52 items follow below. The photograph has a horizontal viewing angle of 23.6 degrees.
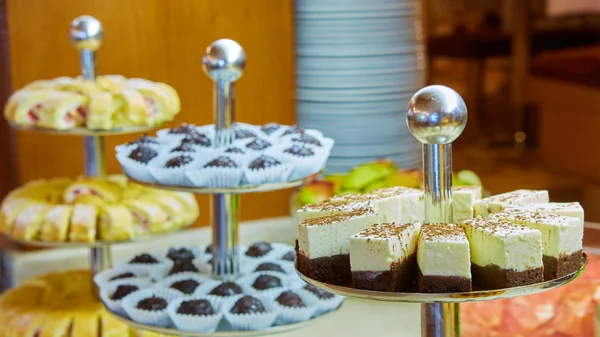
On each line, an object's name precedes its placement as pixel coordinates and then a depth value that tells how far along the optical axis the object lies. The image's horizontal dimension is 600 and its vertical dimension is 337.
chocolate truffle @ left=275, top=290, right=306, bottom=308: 1.36
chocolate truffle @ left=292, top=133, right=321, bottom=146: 1.44
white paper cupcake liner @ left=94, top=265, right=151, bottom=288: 1.47
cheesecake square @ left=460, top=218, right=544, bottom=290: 1.08
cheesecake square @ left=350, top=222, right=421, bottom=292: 1.08
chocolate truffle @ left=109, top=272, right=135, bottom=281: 1.47
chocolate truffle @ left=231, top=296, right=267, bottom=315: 1.34
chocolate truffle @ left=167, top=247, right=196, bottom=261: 1.52
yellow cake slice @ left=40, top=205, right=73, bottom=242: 1.56
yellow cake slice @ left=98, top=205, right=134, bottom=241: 1.57
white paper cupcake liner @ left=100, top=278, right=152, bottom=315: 1.39
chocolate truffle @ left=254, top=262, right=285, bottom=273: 1.47
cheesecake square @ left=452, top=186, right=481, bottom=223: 1.18
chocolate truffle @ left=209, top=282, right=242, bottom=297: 1.38
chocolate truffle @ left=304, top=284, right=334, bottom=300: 1.39
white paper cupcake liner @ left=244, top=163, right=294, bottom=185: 1.35
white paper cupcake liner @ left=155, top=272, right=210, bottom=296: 1.42
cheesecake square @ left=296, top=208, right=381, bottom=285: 1.12
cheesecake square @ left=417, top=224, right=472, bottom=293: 1.08
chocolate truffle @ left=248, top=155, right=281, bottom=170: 1.35
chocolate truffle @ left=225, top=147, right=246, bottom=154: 1.38
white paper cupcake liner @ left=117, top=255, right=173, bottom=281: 1.47
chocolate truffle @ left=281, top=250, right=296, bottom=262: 1.52
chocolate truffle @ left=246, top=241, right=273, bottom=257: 1.53
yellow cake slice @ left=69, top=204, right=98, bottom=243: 1.56
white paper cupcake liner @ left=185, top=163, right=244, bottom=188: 1.34
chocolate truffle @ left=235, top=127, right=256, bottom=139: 1.44
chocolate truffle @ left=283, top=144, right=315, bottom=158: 1.39
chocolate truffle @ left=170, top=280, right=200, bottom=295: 1.40
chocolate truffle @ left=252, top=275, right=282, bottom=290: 1.40
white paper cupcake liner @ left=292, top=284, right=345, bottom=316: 1.38
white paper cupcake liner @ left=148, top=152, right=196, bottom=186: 1.35
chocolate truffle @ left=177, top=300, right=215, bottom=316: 1.34
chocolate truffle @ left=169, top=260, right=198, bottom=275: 1.47
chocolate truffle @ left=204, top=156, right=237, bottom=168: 1.34
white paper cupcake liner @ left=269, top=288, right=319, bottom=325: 1.36
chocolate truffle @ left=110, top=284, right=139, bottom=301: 1.40
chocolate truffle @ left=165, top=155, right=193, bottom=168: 1.36
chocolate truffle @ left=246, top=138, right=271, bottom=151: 1.40
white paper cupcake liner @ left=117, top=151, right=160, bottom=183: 1.38
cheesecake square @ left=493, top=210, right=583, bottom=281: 1.10
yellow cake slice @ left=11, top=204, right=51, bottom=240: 1.56
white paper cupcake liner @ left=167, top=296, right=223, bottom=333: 1.34
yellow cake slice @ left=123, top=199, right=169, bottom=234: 1.58
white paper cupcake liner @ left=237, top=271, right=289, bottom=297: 1.39
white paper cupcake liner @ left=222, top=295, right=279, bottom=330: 1.34
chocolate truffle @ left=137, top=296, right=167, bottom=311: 1.36
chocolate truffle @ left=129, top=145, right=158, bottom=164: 1.39
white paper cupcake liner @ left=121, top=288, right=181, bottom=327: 1.35
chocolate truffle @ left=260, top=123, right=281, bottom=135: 1.49
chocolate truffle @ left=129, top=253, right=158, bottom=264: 1.51
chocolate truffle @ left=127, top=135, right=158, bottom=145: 1.45
